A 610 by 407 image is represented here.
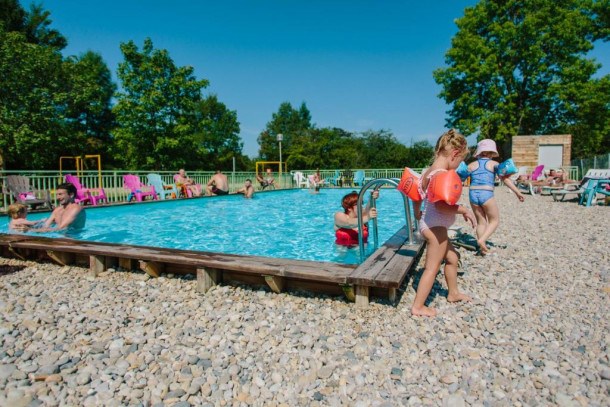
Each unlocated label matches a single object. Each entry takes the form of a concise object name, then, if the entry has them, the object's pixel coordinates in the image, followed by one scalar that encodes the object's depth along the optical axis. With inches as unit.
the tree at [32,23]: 1008.9
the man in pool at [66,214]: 252.7
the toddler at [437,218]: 118.0
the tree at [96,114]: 1125.7
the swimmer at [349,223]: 225.6
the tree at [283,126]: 2241.6
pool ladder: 163.5
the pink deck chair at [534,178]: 685.9
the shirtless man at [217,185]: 686.5
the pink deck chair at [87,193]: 469.9
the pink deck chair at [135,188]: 554.6
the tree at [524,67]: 971.9
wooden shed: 885.8
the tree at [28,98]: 722.2
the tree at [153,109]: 1105.4
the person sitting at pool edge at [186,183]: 641.0
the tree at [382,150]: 1393.9
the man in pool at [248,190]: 694.5
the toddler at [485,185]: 193.9
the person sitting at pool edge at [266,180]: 885.2
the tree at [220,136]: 1932.8
